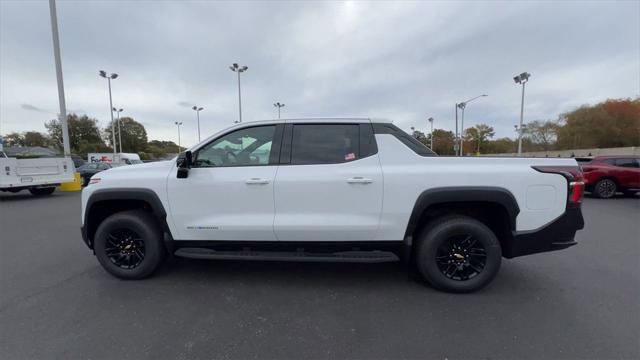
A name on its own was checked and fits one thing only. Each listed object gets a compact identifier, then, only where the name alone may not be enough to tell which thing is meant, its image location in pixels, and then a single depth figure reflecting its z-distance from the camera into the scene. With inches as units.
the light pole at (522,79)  1039.7
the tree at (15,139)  2989.7
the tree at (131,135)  3390.0
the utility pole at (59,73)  472.1
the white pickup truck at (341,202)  116.8
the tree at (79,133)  2820.9
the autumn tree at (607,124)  1792.6
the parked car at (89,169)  593.5
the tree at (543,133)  2390.5
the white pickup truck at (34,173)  368.5
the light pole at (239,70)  1032.2
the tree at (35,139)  3016.7
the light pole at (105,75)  1213.4
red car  384.2
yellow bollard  486.3
